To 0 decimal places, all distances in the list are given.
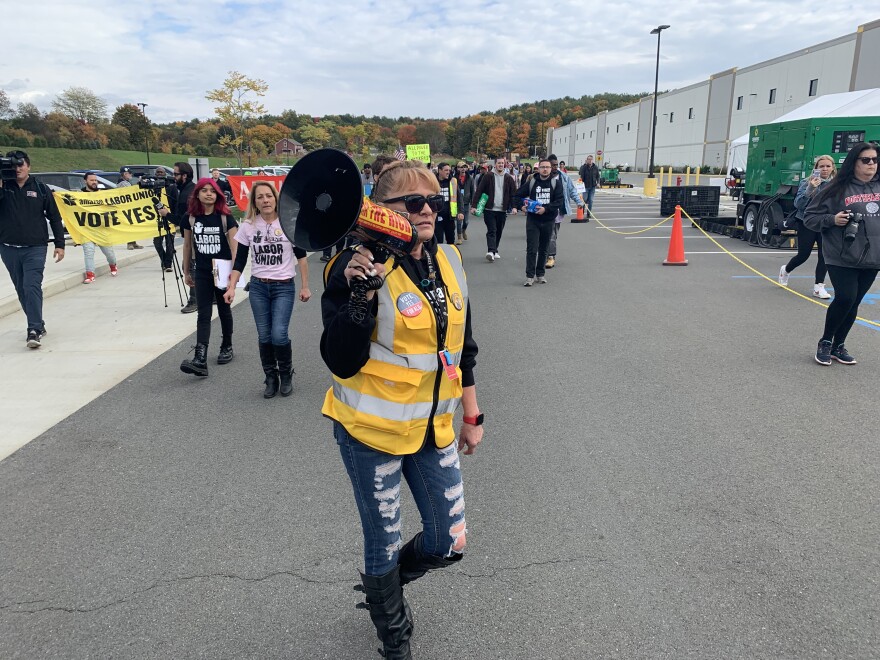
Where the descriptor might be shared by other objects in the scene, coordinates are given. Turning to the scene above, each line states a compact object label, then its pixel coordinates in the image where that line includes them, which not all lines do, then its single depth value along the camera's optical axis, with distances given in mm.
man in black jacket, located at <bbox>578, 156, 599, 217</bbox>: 23812
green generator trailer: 13633
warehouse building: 33781
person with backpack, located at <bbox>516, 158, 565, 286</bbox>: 9930
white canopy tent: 16922
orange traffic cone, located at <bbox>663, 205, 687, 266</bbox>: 11945
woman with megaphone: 2029
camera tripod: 9672
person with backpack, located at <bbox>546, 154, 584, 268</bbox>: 10289
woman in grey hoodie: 5520
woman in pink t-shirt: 5352
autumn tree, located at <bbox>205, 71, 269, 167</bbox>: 35188
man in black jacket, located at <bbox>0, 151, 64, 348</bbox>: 6773
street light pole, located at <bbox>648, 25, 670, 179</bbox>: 39169
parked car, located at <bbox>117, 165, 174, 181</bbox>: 25094
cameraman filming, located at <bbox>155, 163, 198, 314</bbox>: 8094
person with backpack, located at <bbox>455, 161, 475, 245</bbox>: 16730
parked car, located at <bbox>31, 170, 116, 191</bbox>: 17891
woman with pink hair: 5965
